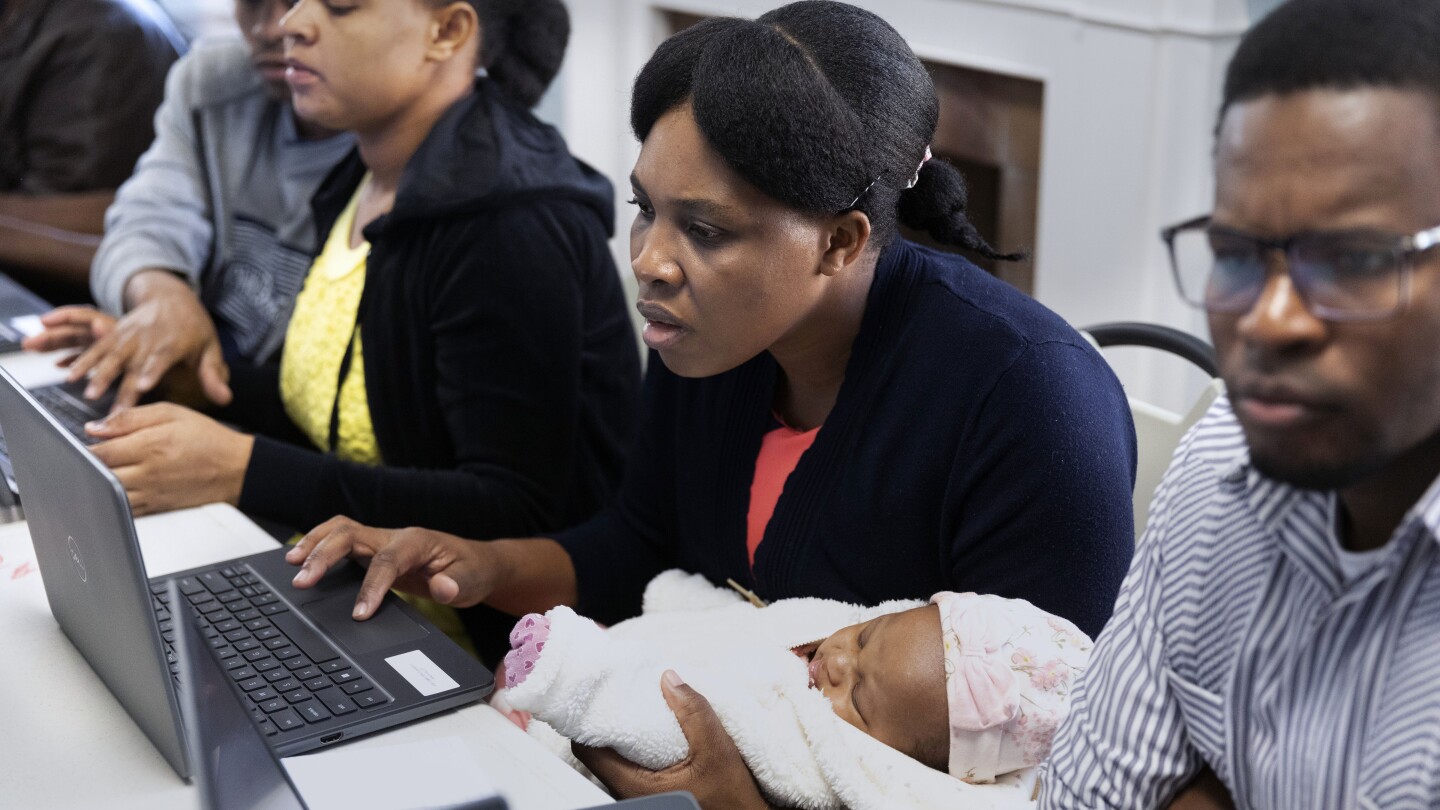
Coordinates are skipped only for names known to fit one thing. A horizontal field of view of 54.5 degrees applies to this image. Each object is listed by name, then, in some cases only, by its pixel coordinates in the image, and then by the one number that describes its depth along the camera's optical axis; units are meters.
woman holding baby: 1.24
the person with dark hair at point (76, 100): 2.94
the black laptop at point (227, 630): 1.04
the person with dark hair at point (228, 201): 2.27
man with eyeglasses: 0.68
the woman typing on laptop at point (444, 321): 1.77
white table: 1.08
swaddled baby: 1.14
